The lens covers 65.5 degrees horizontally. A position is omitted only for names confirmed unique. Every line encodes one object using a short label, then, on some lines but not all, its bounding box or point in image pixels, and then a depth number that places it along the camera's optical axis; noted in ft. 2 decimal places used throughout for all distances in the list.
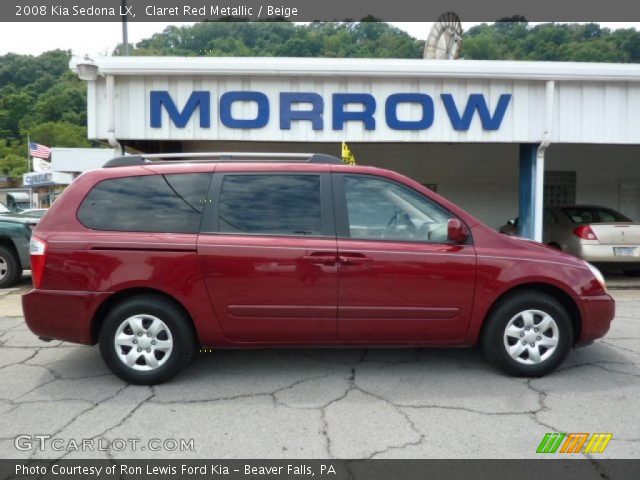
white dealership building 27.91
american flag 117.91
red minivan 12.12
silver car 28.30
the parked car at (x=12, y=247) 26.66
